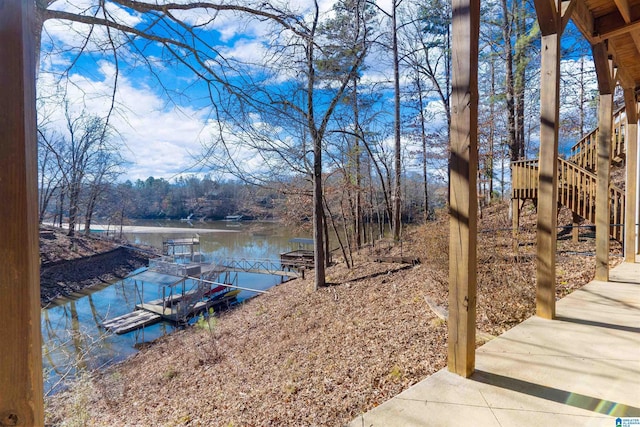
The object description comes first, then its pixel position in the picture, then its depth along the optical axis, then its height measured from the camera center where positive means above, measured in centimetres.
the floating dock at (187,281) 1214 -349
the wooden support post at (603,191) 377 +21
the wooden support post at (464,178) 176 +18
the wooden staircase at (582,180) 634 +62
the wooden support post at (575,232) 723 -59
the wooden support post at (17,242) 77 -9
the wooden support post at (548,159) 254 +41
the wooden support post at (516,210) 730 -5
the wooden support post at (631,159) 451 +73
